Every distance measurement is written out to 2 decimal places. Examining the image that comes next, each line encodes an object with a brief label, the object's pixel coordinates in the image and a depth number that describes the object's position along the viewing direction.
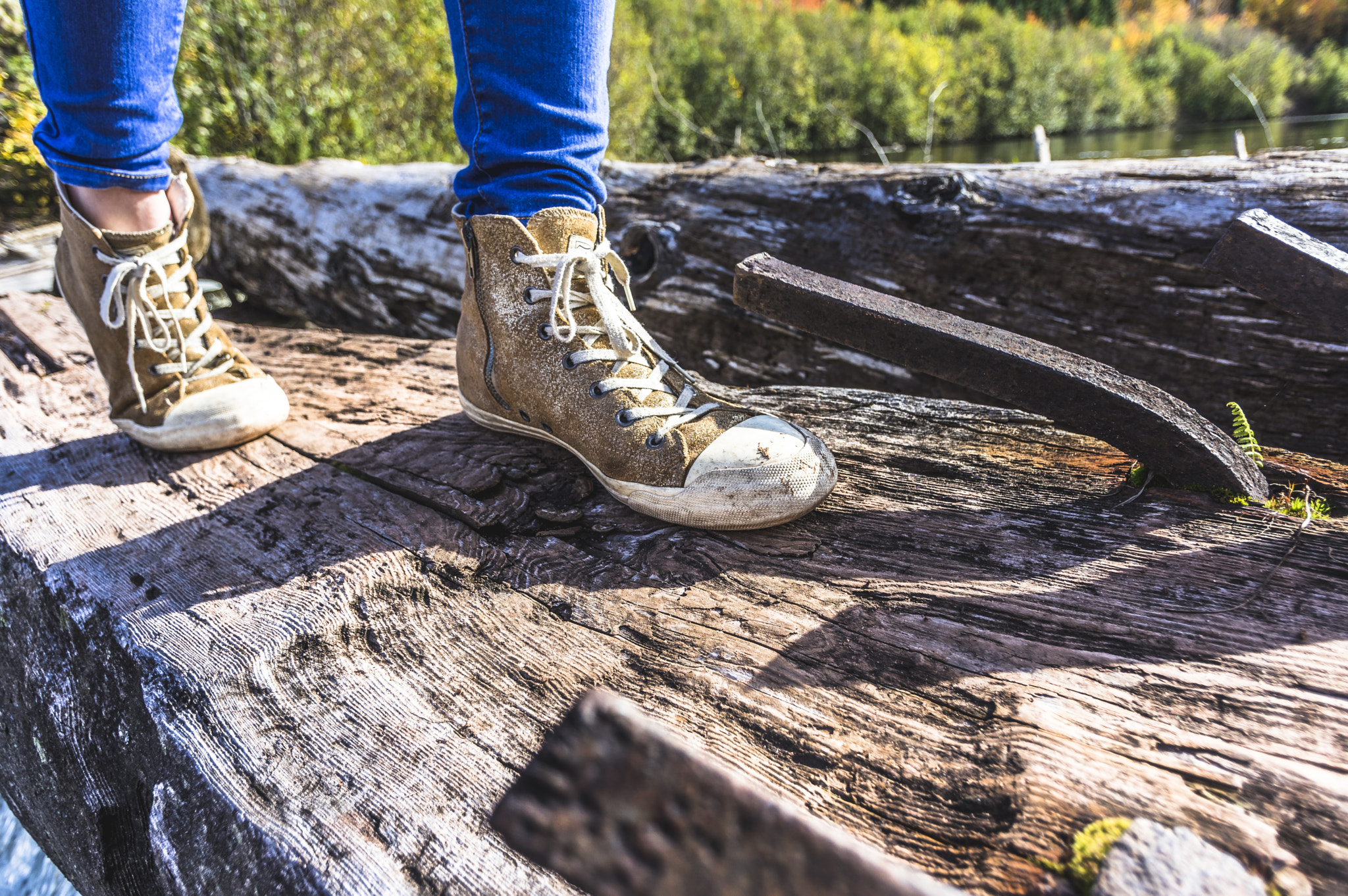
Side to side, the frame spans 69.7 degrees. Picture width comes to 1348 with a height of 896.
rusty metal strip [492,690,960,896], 0.25
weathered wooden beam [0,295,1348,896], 0.44
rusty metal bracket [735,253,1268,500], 0.57
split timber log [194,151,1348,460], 0.74
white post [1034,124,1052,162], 4.72
